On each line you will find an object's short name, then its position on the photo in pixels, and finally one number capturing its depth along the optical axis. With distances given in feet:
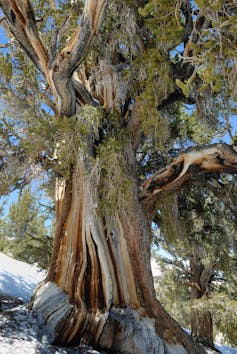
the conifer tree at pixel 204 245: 17.74
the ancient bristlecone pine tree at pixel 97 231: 10.82
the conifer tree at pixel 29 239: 14.49
